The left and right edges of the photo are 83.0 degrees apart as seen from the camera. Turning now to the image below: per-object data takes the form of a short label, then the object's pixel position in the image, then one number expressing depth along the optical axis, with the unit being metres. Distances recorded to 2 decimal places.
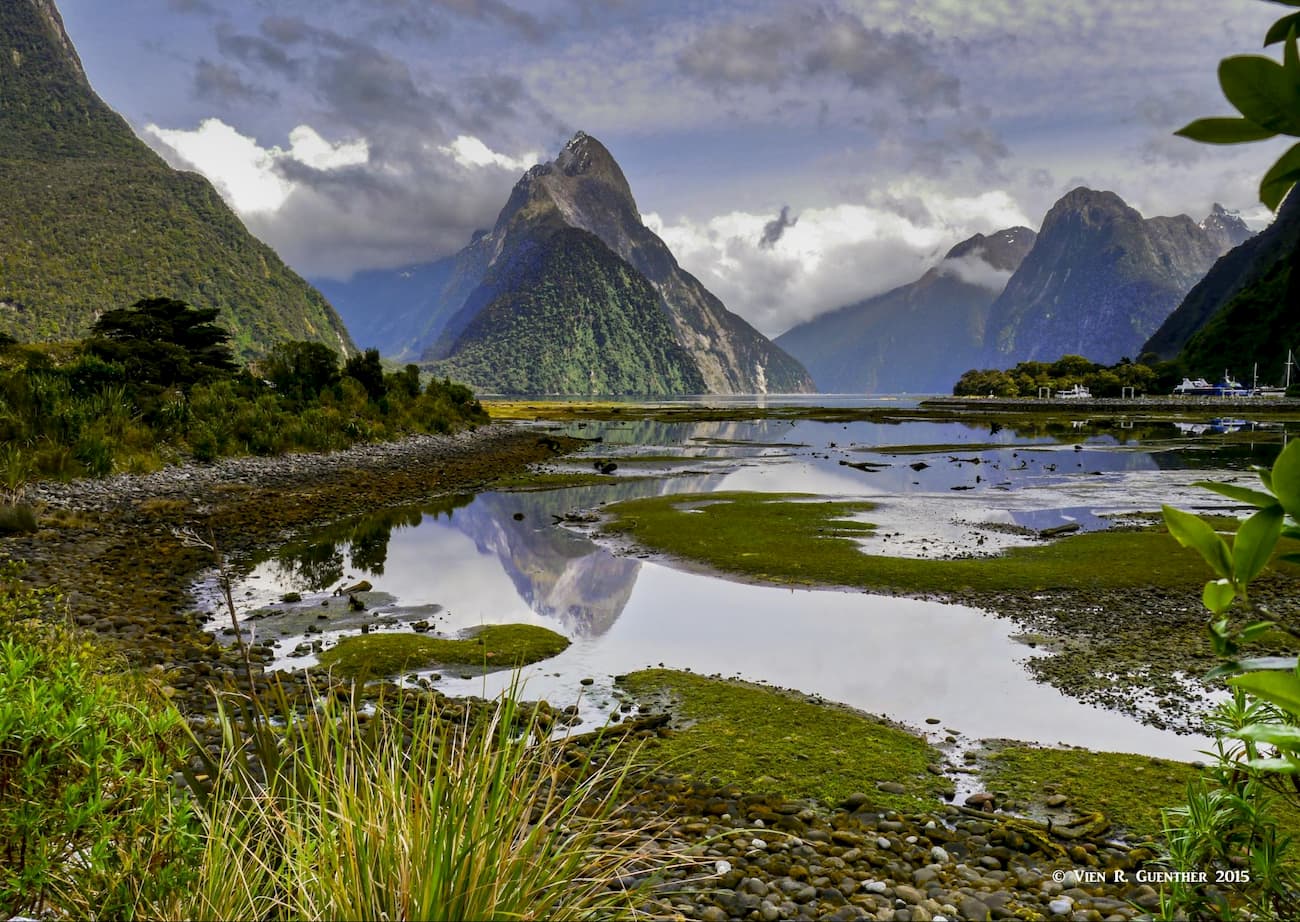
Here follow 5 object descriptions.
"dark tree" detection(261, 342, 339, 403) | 48.38
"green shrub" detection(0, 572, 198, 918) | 3.14
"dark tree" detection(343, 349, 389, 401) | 57.91
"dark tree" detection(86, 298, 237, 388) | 37.94
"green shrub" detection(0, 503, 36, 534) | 17.70
